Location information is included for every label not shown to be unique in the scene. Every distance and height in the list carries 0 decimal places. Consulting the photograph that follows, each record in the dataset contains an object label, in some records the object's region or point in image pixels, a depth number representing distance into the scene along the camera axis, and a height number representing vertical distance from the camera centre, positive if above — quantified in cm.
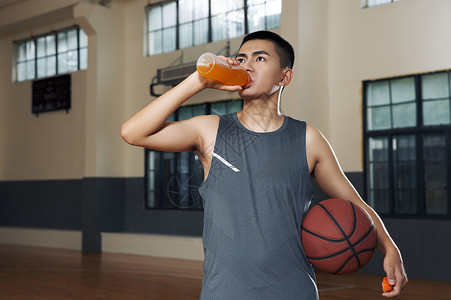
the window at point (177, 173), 913 +2
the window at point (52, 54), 1100 +231
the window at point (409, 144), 679 +34
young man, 146 +0
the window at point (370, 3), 736 +211
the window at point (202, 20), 836 +231
